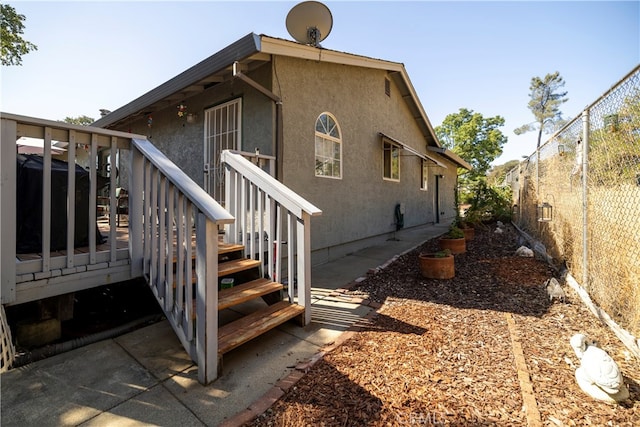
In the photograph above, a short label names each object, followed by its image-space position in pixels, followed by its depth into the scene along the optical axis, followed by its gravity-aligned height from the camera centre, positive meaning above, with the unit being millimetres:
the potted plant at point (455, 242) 6273 -587
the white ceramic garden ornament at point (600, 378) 1801 -1095
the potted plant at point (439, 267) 4570 -841
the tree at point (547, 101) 29031 +12455
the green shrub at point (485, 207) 8945 +338
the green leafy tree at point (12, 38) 13655 +9382
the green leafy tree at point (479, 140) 30141 +8494
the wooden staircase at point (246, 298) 2354 -806
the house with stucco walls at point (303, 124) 4668 +2029
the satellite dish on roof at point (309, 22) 5445 +3948
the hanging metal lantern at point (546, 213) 4815 +55
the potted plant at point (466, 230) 7820 -388
